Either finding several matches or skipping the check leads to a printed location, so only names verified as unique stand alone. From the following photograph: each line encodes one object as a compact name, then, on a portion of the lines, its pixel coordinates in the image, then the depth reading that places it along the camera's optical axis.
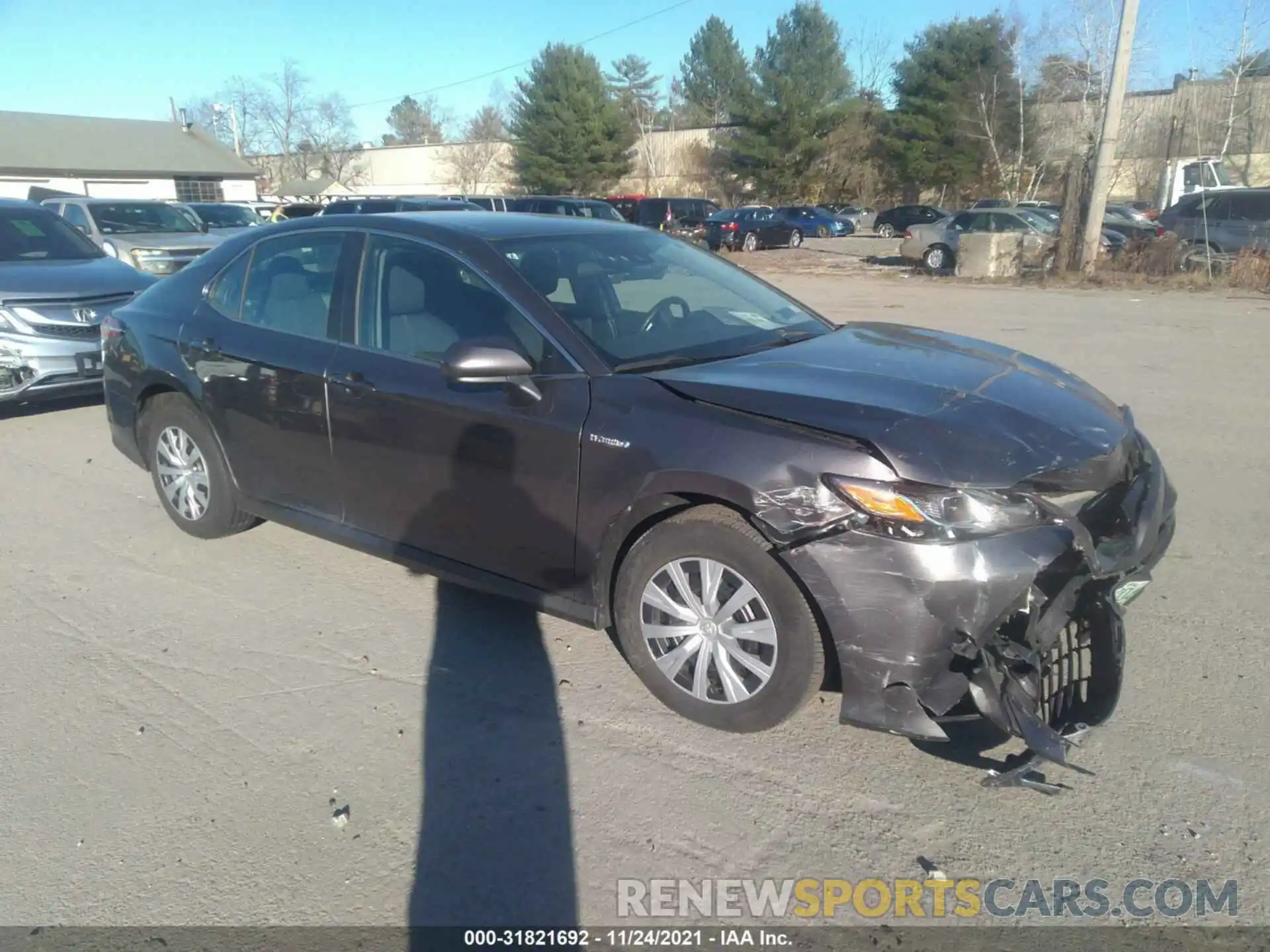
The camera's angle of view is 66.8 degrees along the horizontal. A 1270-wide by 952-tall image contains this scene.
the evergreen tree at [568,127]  57.50
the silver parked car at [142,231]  13.97
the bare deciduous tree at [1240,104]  38.41
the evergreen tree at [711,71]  72.88
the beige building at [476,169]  65.12
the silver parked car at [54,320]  7.69
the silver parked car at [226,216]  20.60
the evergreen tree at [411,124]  106.67
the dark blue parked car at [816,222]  39.50
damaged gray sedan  2.93
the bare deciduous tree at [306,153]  81.06
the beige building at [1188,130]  41.56
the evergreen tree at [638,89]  71.06
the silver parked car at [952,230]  22.77
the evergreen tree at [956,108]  48.88
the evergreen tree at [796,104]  54.59
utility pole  17.97
